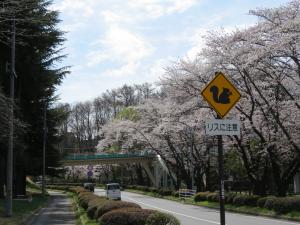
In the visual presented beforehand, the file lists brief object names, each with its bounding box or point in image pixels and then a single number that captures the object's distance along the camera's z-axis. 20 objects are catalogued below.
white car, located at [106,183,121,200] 48.06
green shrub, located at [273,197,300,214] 25.23
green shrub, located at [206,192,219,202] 38.47
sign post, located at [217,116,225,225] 9.01
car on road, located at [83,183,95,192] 64.48
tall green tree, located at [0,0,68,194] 31.50
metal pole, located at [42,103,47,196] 44.60
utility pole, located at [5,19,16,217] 22.86
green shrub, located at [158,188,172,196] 57.28
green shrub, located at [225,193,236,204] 34.78
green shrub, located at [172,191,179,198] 53.31
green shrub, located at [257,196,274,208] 29.11
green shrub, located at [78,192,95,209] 25.55
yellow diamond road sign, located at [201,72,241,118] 9.10
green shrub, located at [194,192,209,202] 41.79
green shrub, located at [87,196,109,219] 19.12
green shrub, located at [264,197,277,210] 27.15
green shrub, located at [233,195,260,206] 31.10
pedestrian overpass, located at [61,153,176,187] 83.44
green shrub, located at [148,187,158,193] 62.67
